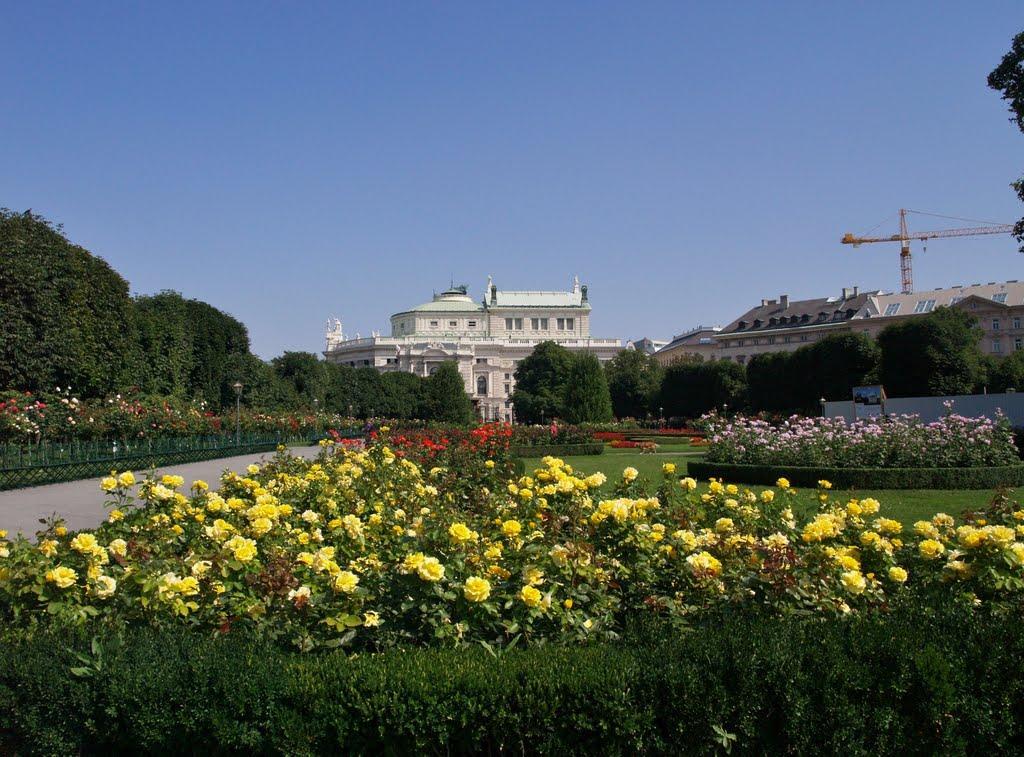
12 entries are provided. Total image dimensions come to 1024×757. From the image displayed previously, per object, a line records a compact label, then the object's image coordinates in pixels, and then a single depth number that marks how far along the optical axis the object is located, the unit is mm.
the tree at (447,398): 59719
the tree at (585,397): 42719
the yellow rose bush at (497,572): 3805
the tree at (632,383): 62719
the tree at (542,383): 58062
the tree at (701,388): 51294
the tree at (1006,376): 42066
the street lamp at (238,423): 25858
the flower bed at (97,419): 16734
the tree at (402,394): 66000
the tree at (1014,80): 15625
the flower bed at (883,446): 14953
